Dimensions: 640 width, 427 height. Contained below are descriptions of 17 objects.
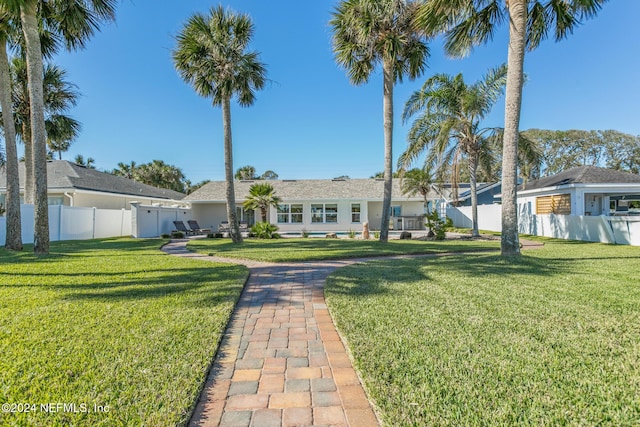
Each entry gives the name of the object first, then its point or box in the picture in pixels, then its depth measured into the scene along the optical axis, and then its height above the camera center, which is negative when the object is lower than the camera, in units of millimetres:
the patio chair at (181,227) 20422 -422
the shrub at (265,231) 17438 -624
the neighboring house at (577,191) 16375 +1511
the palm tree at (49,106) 14273 +5748
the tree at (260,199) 19547 +1362
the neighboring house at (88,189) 19406 +2258
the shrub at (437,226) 15936 -380
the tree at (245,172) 45906 +7262
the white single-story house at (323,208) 24453 +978
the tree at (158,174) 39312 +6124
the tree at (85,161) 39219 +7937
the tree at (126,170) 38856 +6441
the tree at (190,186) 49750 +5769
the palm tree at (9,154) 10414 +2364
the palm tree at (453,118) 15953 +5357
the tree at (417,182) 21391 +2620
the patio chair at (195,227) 21625 -464
